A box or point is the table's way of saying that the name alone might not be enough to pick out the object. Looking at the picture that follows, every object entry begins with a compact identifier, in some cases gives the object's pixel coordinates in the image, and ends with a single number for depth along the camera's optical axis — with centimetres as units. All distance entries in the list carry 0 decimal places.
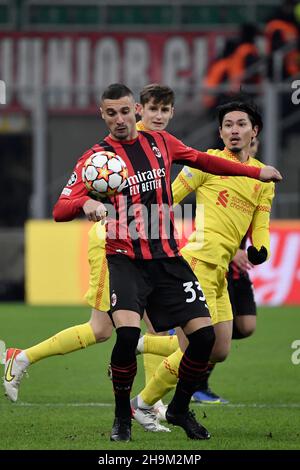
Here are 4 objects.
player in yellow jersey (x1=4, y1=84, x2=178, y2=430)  1616
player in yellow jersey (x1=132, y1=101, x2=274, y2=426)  1541
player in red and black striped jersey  1387
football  1363
